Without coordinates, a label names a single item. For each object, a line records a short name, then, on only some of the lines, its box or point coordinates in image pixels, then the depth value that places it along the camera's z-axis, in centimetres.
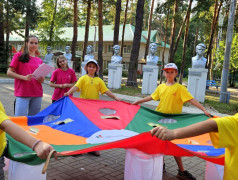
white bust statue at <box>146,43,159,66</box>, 1556
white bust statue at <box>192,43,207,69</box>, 1294
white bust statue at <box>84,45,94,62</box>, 1954
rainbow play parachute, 278
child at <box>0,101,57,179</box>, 169
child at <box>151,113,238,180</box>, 168
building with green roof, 4435
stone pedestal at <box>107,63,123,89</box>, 1738
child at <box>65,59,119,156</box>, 504
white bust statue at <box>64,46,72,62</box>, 2252
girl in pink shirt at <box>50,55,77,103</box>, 527
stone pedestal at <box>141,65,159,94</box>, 1537
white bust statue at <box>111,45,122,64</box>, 1753
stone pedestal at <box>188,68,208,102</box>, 1301
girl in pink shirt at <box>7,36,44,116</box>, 425
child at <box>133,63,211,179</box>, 435
